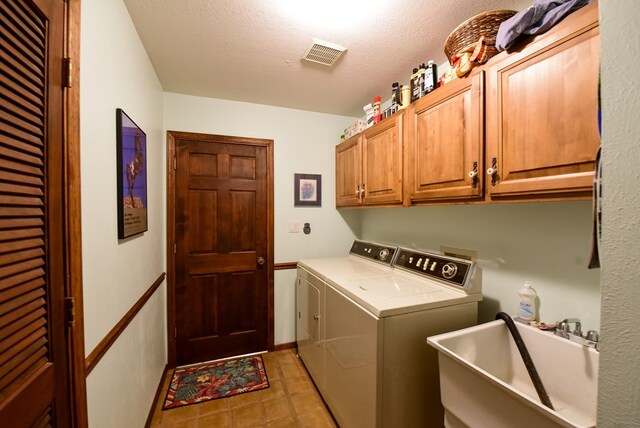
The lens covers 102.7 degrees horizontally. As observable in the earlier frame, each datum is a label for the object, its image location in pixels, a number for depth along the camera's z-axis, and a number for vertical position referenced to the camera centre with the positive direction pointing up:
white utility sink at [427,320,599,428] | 0.82 -0.65
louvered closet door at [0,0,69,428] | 0.58 -0.01
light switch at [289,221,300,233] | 2.65 -0.16
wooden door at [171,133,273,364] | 2.33 -0.33
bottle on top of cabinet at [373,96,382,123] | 2.03 +0.81
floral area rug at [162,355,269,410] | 1.97 -1.41
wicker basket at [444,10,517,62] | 1.16 +0.87
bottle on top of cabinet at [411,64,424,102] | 1.59 +0.82
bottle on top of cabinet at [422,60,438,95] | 1.52 +0.80
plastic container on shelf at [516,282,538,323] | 1.28 -0.47
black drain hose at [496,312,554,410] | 1.00 -0.65
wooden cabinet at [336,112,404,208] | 1.79 +0.38
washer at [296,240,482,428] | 1.24 -0.65
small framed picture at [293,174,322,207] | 2.66 +0.23
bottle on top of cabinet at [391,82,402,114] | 1.82 +0.82
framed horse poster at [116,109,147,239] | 1.23 +0.20
